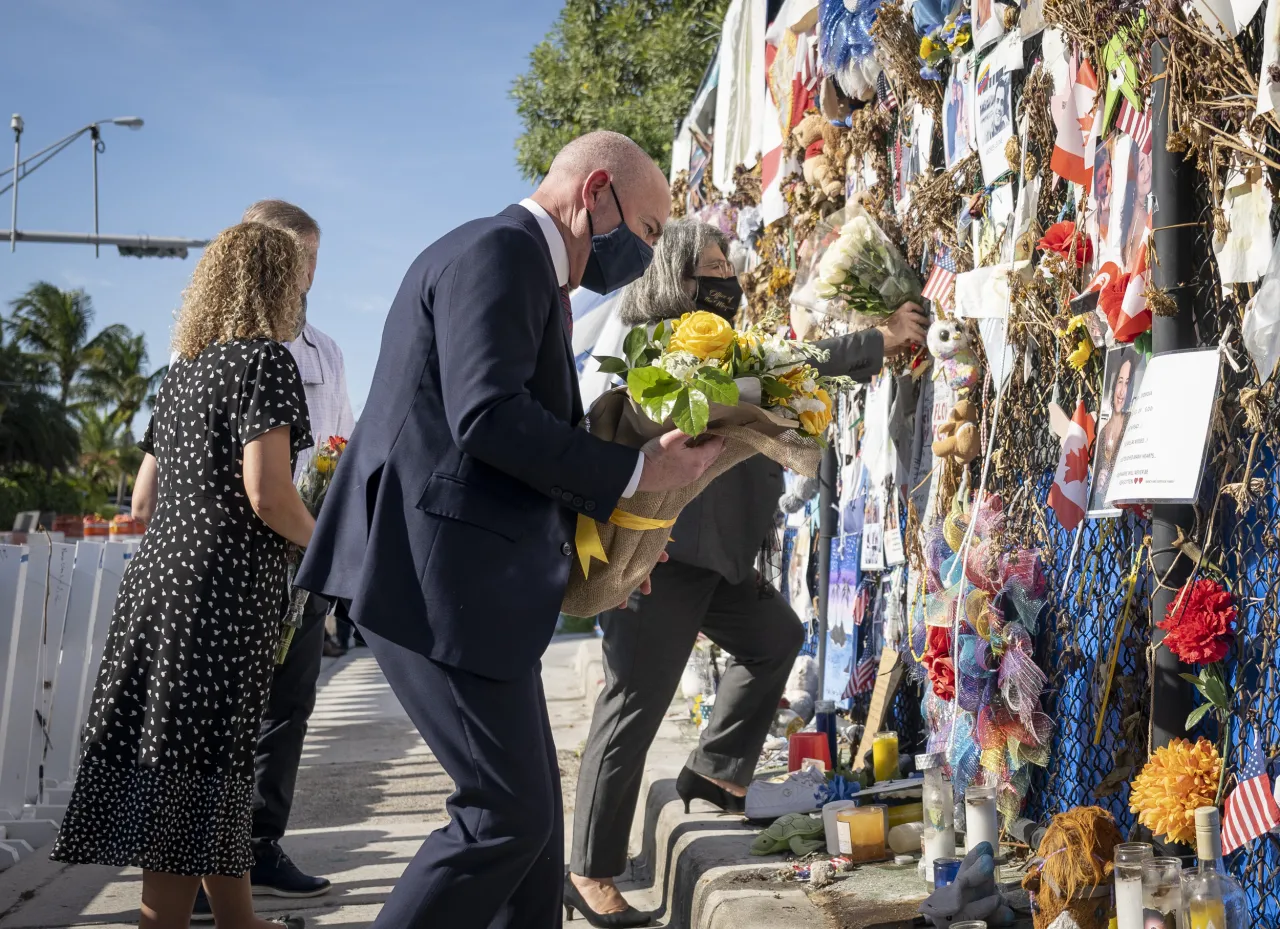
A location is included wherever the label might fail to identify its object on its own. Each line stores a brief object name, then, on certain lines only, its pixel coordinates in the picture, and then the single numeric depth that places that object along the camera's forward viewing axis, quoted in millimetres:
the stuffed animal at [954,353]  4066
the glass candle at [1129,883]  2529
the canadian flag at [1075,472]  3393
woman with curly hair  3227
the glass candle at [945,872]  3234
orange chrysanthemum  2750
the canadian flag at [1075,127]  3346
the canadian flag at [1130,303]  2973
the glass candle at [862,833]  3822
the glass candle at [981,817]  3402
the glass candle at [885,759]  4387
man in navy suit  2346
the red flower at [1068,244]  3359
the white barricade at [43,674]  5008
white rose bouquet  4492
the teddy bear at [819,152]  5688
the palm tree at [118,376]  74688
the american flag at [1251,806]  2561
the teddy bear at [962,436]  4012
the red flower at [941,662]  3790
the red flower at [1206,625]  2752
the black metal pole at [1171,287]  2855
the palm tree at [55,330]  71688
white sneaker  4316
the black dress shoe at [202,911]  4186
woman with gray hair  3928
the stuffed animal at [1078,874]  2777
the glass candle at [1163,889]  2500
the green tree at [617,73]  15297
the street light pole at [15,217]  20741
